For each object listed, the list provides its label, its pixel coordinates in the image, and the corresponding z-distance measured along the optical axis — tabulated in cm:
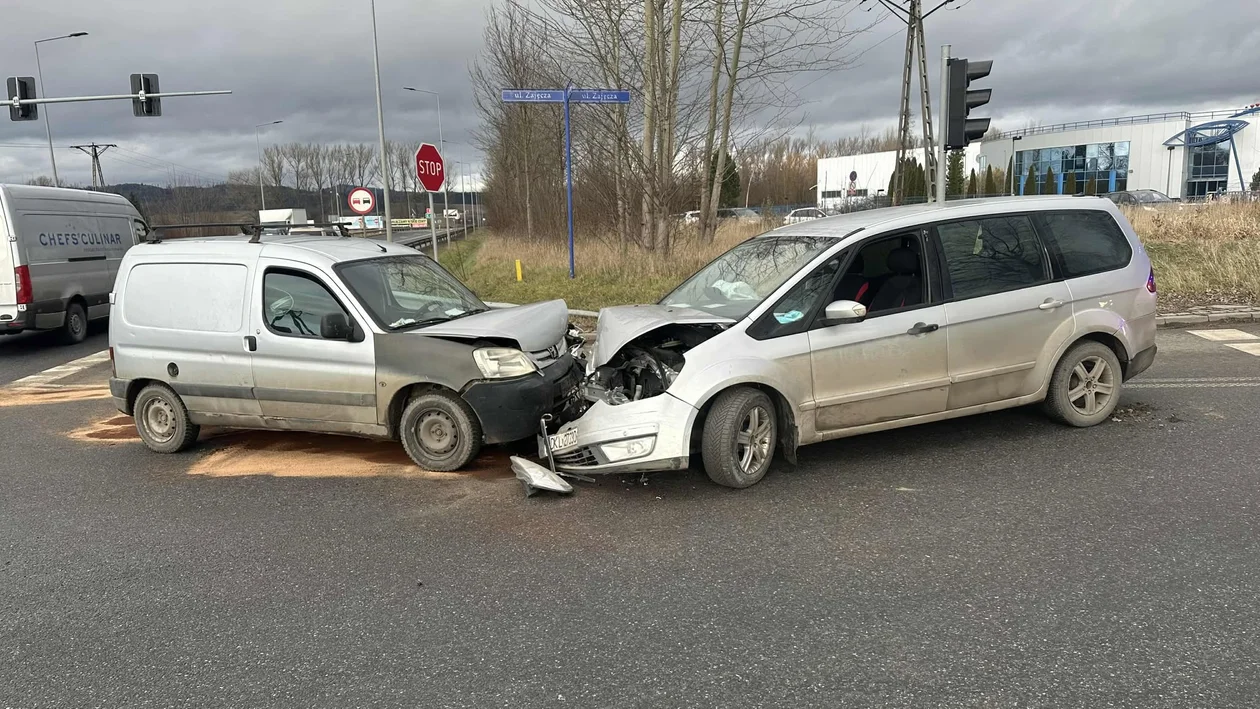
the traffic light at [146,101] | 2409
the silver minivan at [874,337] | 489
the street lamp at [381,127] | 1986
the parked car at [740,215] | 2651
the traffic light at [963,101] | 989
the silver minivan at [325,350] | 550
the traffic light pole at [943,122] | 990
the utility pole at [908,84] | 1841
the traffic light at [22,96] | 2333
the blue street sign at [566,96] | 1376
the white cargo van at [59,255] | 1159
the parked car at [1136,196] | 3788
